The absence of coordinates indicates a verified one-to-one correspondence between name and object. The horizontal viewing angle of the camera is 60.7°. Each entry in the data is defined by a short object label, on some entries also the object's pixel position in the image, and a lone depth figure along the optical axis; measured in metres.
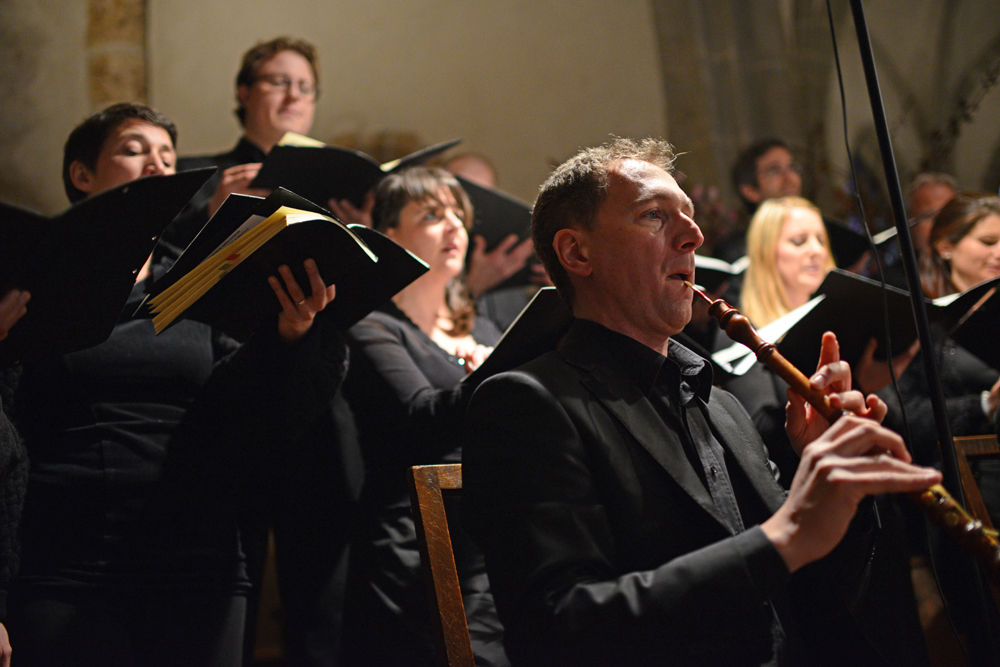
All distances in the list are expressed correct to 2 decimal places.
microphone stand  1.37
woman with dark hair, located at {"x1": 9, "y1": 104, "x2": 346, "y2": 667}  1.68
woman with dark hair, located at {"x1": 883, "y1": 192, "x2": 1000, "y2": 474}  2.59
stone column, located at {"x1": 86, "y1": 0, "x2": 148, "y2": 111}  4.15
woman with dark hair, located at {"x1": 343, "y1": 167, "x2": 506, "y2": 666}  2.02
